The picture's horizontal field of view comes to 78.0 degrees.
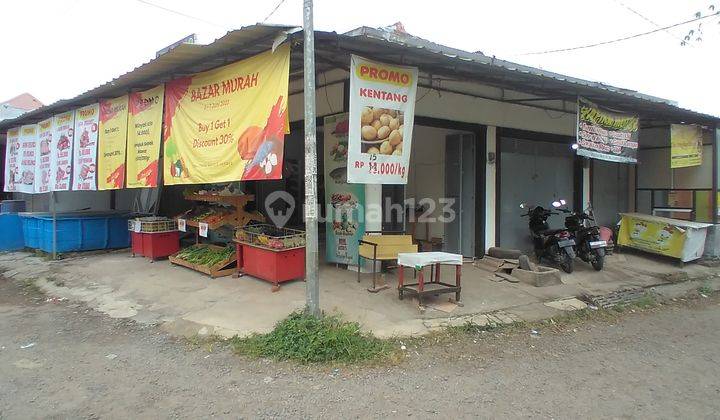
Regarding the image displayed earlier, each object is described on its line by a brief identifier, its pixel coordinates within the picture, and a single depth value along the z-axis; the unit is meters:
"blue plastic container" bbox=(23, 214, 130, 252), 9.87
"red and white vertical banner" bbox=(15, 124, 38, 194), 10.67
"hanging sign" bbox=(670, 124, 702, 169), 10.36
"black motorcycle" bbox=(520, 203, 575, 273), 8.25
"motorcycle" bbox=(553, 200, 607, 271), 8.52
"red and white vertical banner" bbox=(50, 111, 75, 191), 9.31
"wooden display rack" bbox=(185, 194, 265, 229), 7.70
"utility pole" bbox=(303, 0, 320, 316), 4.72
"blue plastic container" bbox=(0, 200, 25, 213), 13.07
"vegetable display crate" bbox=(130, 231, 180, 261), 8.81
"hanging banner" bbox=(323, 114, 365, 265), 7.41
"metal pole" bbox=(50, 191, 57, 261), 9.59
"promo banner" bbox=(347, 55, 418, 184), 5.36
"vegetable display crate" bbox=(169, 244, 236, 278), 7.47
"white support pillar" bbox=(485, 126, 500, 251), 8.97
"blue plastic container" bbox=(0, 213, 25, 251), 10.96
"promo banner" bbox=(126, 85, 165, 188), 7.20
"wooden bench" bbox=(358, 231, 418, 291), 6.82
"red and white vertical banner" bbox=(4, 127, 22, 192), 11.22
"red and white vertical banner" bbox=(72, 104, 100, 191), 8.63
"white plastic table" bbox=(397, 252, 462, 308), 5.77
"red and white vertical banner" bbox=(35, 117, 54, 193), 10.03
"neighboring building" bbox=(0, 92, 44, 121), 13.96
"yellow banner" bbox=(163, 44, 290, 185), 5.25
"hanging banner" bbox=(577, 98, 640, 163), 8.10
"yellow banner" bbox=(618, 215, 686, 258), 9.45
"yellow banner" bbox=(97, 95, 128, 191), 7.95
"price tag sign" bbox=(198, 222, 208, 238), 7.57
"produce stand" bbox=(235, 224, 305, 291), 6.55
